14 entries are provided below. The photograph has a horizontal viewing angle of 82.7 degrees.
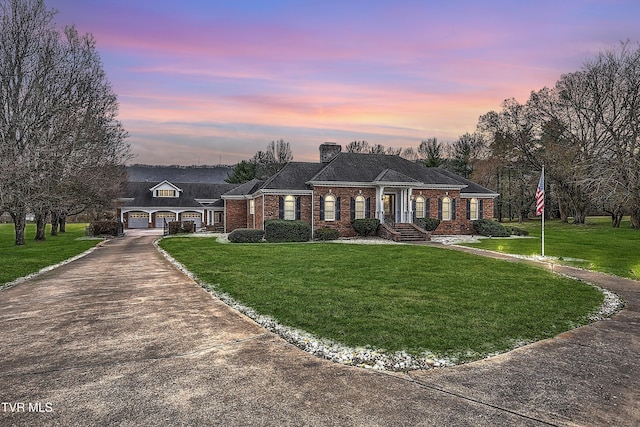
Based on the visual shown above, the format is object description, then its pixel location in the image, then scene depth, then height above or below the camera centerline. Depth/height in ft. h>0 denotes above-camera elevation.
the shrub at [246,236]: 79.92 -7.38
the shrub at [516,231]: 95.06 -7.94
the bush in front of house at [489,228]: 94.48 -7.23
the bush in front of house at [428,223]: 92.22 -5.57
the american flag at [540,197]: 52.95 +0.50
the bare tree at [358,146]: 244.42 +37.81
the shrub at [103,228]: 107.04 -7.47
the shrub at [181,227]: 113.70 -7.75
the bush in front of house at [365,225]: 88.53 -5.71
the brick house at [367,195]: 89.71 +1.76
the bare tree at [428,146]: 232.49 +36.53
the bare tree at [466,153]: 197.36 +27.54
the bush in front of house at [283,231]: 81.30 -6.60
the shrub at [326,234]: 85.40 -7.50
